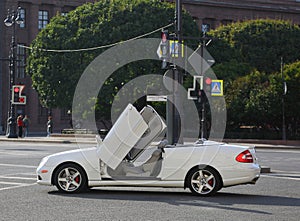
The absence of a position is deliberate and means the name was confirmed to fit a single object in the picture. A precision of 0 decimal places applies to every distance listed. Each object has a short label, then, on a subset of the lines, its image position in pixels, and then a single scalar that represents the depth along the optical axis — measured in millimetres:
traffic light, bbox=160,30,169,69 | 25844
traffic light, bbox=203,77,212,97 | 27281
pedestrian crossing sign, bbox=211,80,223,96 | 29934
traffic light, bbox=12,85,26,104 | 47844
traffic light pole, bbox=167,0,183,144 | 28059
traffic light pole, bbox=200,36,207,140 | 26656
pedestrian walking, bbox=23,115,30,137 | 56097
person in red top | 51538
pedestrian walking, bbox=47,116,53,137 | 55016
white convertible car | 13578
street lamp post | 49312
